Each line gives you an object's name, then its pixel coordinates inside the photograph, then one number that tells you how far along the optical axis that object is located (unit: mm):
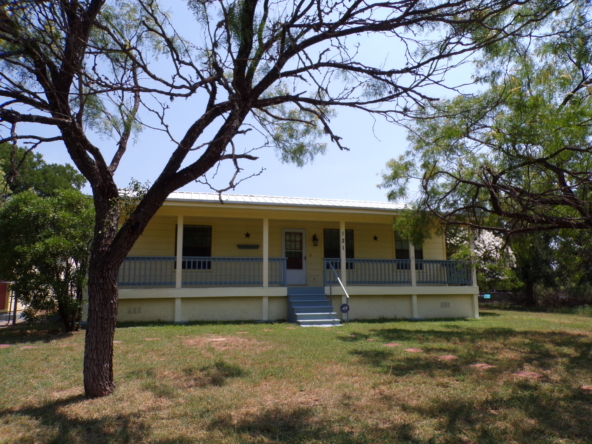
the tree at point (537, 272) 21000
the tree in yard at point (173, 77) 5004
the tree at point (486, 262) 14100
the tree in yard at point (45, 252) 9227
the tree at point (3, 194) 5463
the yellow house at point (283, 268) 12023
